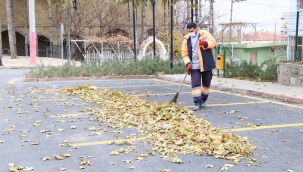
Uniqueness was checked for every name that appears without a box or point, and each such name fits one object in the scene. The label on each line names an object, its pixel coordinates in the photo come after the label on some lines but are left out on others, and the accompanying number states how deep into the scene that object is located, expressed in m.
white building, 13.98
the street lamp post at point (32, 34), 24.79
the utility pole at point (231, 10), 38.03
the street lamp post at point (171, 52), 17.45
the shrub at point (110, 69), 16.09
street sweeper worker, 8.14
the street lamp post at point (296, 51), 12.52
